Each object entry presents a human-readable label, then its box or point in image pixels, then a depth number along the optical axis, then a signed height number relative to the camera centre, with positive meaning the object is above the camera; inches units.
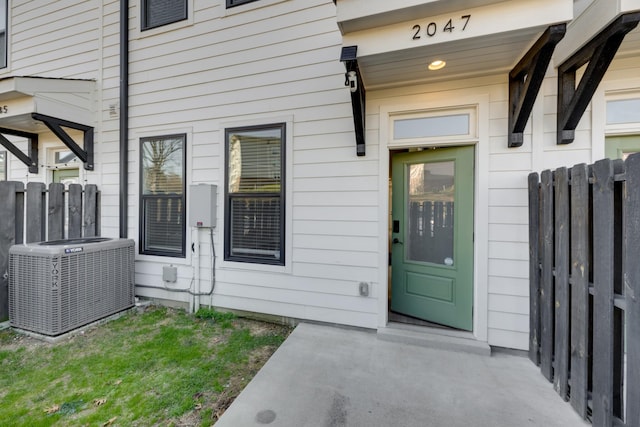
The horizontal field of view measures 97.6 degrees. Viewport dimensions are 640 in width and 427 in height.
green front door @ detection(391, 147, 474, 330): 108.0 -9.5
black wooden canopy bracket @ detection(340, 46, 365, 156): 83.7 +41.4
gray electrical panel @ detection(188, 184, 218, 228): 136.3 +2.7
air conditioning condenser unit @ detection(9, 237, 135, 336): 114.0 -32.2
